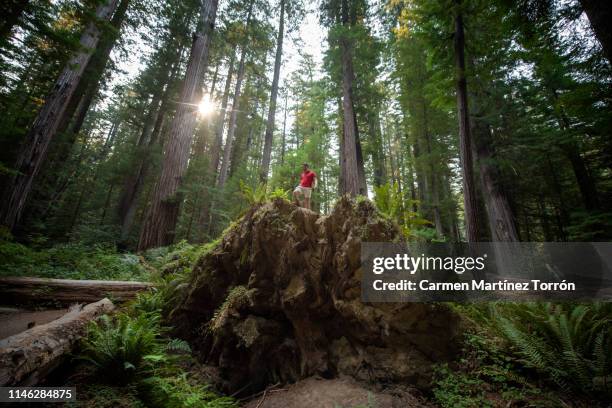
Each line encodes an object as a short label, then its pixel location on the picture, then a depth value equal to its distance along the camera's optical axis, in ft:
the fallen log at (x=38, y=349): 7.92
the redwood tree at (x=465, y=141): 17.10
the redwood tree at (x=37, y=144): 21.65
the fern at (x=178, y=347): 13.10
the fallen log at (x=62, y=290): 15.38
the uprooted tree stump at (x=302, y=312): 11.22
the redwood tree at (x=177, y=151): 26.68
